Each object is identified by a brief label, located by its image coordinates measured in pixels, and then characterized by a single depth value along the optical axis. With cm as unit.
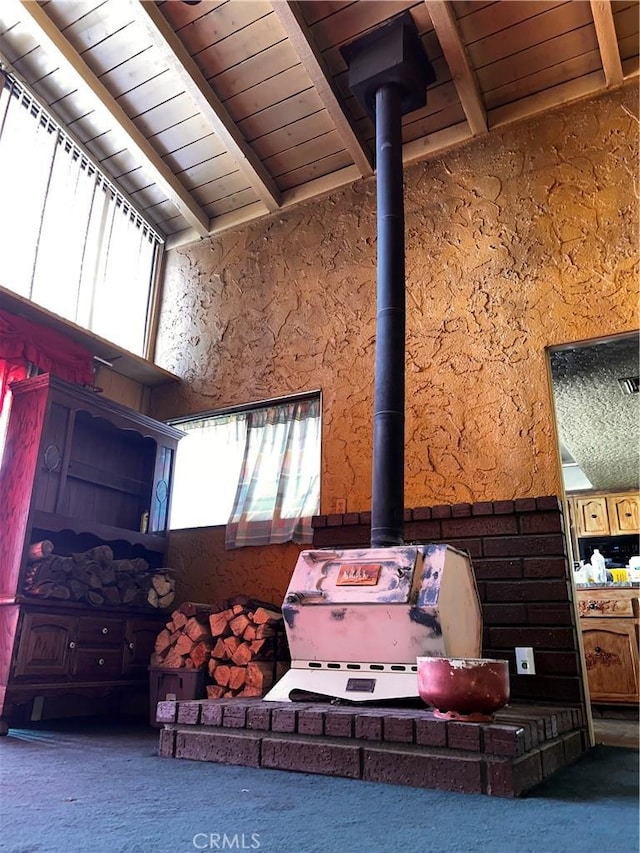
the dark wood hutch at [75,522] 274
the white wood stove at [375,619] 210
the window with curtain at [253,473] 356
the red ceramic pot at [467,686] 176
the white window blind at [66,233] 353
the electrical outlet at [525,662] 259
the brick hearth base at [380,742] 164
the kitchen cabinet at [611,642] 367
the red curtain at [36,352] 325
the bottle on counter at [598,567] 442
